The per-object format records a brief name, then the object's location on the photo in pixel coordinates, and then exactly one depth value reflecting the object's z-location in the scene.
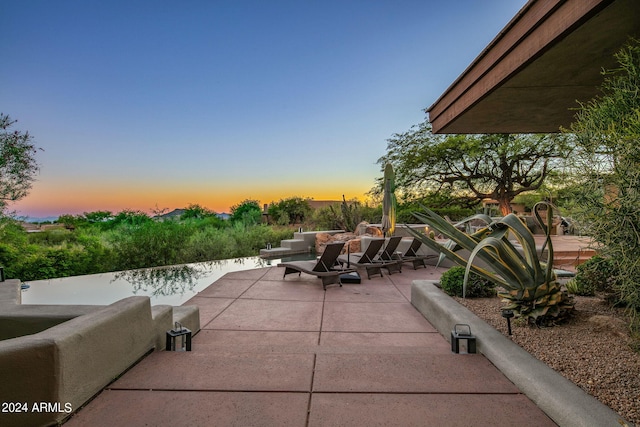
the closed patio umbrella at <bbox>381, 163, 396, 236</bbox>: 10.67
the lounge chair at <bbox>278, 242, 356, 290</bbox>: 6.70
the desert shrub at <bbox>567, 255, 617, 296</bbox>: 3.96
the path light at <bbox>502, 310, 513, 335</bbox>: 3.03
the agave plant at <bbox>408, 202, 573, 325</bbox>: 3.24
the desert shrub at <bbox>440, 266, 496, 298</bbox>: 4.68
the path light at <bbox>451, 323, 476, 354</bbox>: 3.04
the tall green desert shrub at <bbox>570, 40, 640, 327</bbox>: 2.05
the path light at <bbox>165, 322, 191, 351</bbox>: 3.15
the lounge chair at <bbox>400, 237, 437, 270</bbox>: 8.67
